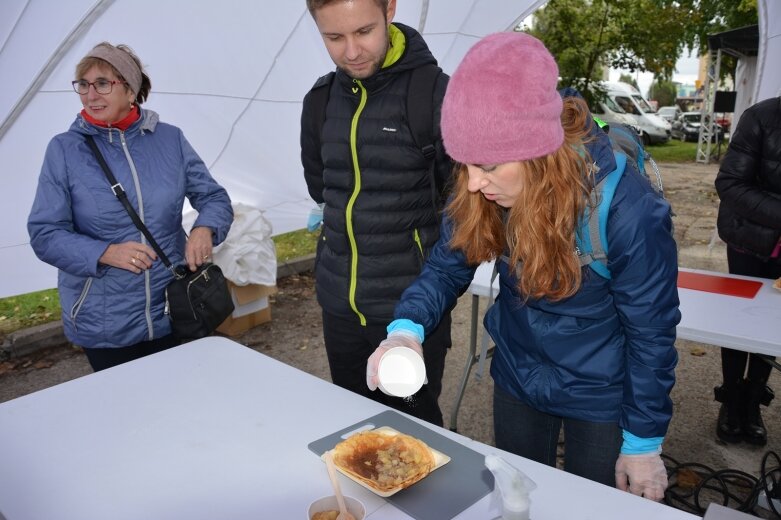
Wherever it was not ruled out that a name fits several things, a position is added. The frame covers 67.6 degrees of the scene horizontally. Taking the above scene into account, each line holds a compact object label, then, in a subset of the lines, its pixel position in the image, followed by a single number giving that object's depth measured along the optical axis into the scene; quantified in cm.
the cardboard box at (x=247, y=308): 446
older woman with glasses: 208
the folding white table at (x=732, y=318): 211
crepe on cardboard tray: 116
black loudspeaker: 1393
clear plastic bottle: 92
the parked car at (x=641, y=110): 1986
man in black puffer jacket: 186
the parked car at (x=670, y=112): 2517
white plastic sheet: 427
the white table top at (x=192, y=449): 117
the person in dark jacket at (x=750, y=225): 266
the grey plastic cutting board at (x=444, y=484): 112
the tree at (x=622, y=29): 1473
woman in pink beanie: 116
